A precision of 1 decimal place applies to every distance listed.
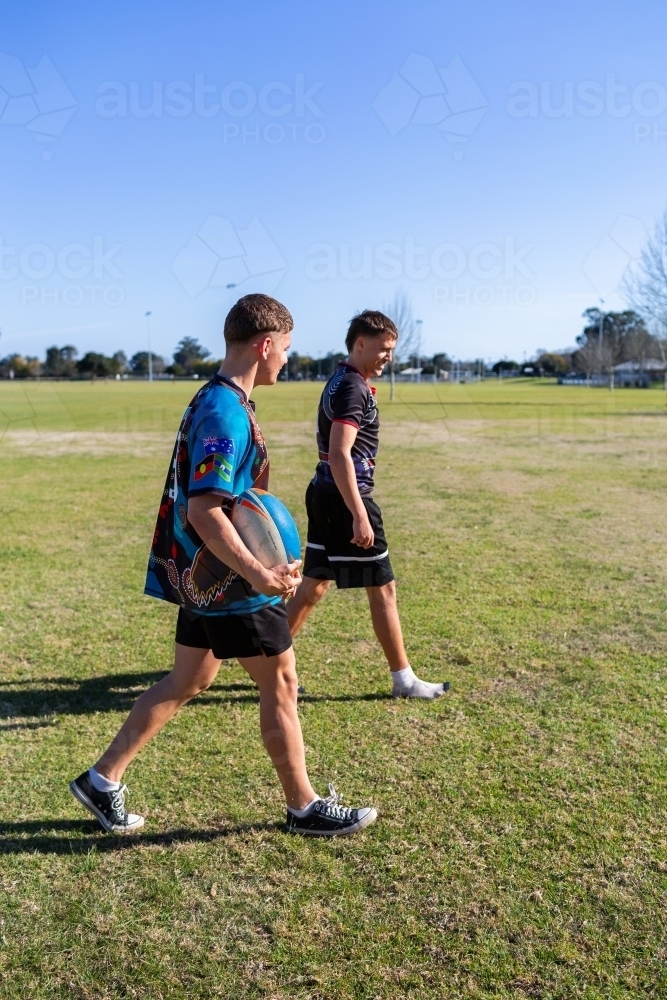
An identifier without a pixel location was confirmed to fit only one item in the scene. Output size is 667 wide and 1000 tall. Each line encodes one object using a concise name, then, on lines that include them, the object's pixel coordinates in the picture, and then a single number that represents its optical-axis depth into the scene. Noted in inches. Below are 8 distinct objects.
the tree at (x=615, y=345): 3774.6
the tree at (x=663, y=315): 1519.6
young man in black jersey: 162.6
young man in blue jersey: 109.3
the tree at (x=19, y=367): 4126.5
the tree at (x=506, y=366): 5841.5
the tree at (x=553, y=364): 5374.0
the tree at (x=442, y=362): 5580.7
